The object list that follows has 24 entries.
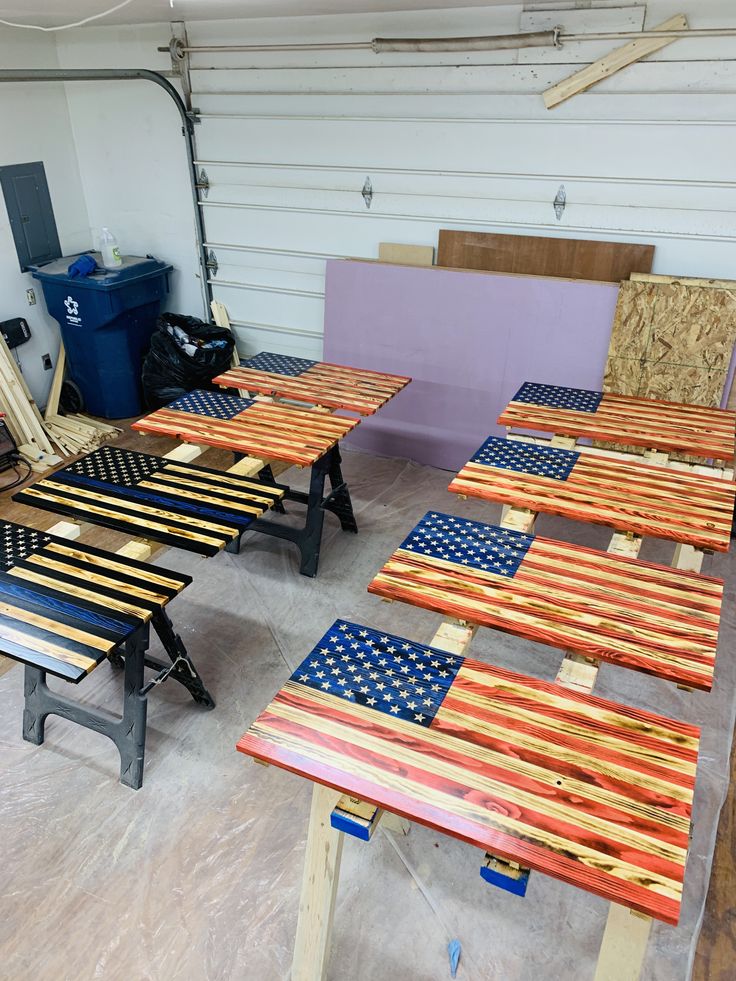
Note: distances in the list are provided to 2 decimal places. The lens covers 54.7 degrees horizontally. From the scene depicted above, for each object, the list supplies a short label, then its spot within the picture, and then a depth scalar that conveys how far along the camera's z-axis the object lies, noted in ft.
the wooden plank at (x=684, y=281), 13.04
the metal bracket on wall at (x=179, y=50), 16.02
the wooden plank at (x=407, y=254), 15.62
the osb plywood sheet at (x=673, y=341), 13.23
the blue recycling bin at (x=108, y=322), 16.99
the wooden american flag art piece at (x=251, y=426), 11.12
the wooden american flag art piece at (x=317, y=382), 12.88
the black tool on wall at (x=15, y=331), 16.98
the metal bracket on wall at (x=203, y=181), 17.42
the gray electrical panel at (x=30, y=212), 16.85
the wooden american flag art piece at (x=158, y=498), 9.04
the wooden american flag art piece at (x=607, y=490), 8.96
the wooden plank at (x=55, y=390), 18.28
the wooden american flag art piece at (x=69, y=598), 7.16
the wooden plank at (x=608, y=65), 12.23
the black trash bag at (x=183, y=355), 17.39
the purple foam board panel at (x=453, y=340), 14.39
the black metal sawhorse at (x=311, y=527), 12.37
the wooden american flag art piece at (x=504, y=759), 4.96
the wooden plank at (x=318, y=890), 5.93
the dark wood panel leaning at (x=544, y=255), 13.99
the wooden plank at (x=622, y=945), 4.99
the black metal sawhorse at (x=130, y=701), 8.48
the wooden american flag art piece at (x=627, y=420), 11.14
